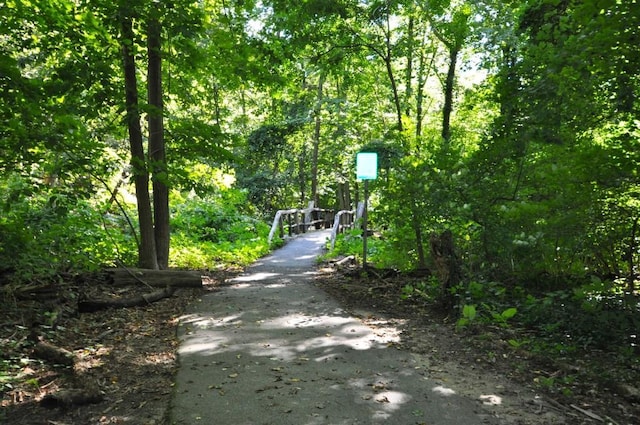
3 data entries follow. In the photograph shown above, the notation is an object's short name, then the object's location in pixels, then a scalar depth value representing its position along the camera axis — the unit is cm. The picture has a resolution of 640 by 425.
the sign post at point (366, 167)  898
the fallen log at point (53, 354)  456
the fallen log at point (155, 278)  780
